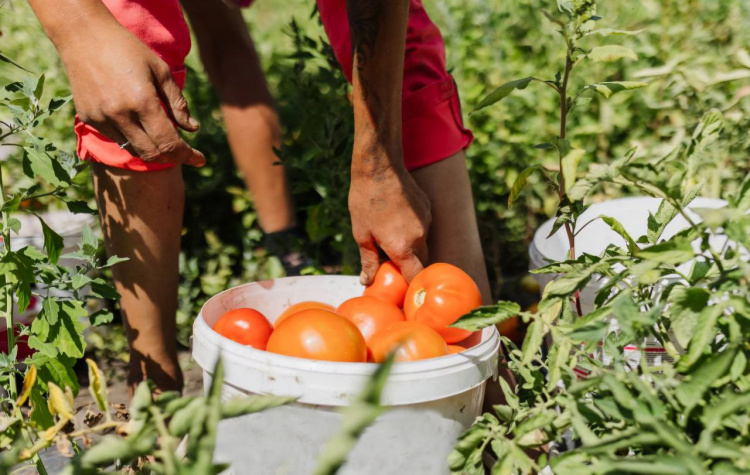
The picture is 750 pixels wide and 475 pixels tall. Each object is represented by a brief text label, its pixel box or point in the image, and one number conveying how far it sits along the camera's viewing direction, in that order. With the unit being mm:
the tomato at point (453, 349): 1497
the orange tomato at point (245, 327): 1488
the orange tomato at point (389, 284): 1759
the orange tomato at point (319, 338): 1317
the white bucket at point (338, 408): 1235
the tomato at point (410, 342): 1370
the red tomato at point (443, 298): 1521
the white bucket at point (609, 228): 1996
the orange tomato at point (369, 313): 1577
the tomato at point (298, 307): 1602
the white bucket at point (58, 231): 2131
